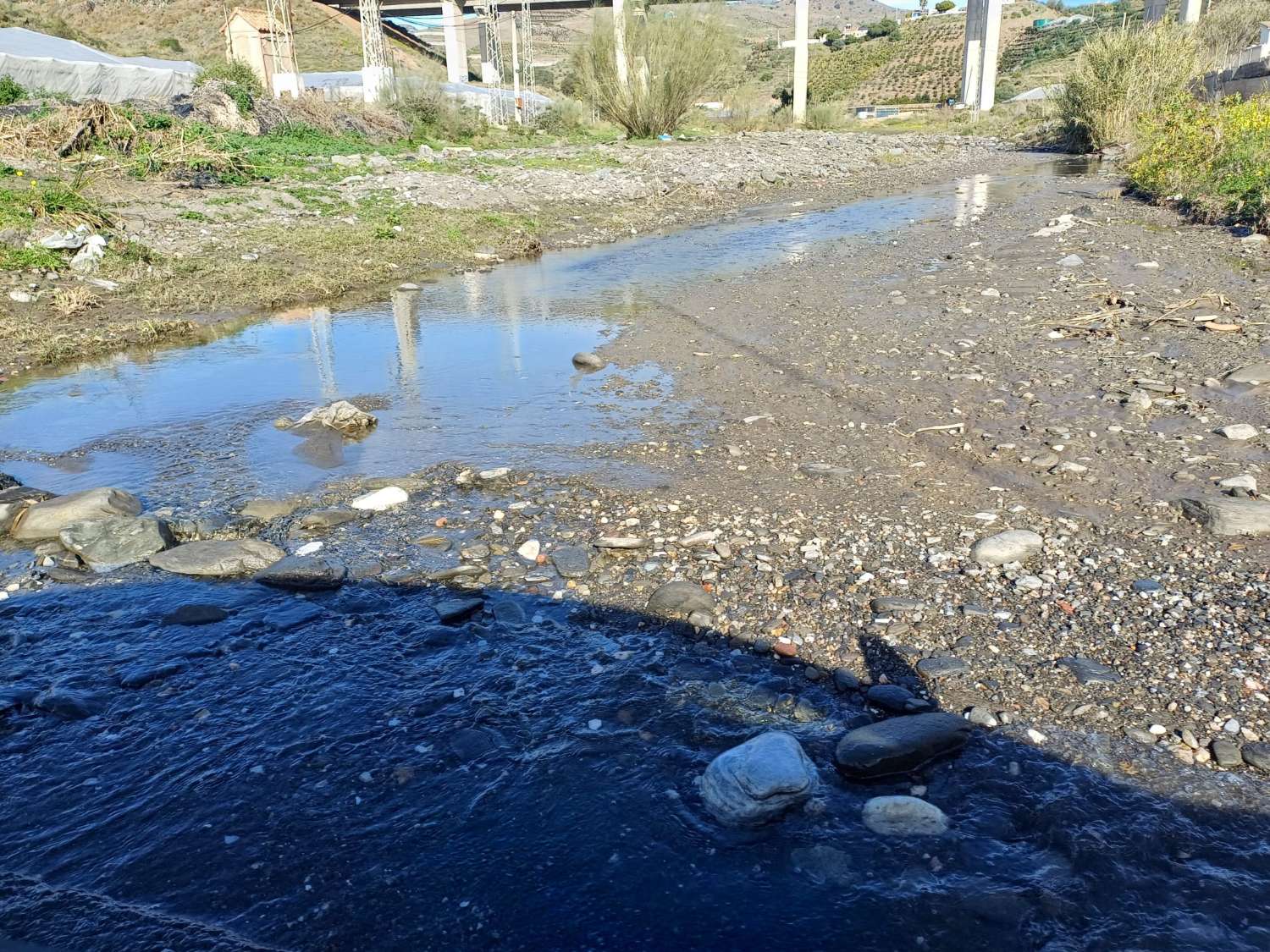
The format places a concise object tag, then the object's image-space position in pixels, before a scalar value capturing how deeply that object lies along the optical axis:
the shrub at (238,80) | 18.55
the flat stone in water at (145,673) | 3.13
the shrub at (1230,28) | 26.27
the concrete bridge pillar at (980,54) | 41.31
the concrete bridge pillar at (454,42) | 35.84
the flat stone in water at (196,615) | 3.51
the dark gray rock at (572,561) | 3.75
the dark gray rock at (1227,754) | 2.53
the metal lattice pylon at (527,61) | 29.95
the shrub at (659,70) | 25.86
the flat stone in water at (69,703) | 2.98
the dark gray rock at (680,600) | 3.42
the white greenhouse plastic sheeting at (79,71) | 18.72
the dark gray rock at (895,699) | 2.84
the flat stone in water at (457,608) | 3.46
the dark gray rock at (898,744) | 2.58
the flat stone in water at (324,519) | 4.27
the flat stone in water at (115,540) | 3.98
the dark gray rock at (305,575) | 3.73
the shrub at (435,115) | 21.78
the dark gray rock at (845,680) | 2.97
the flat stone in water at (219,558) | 3.88
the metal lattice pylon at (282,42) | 27.23
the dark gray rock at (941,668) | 2.97
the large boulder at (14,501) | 4.36
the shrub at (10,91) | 16.38
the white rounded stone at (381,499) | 4.43
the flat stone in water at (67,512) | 4.23
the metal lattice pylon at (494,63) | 27.58
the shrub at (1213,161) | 10.70
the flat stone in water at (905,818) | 2.39
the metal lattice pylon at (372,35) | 26.91
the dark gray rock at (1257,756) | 2.52
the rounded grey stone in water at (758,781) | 2.44
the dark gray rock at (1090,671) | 2.87
